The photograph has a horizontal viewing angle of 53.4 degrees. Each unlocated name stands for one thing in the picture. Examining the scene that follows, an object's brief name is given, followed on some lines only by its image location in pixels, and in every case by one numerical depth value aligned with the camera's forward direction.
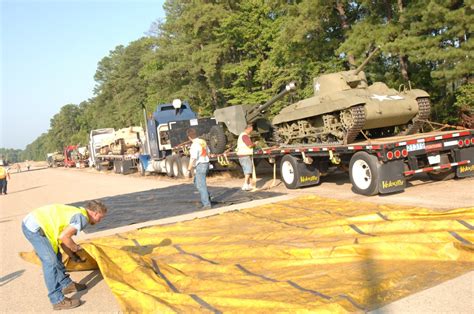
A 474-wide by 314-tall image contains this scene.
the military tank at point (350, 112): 11.95
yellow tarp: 4.39
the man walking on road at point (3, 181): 23.03
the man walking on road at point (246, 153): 13.44
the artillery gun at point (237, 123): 17.23
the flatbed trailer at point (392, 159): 9.63
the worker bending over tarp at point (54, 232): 5.07
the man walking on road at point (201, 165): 10.83
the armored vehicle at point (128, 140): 29.66
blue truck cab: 20.08
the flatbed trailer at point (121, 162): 27.31
